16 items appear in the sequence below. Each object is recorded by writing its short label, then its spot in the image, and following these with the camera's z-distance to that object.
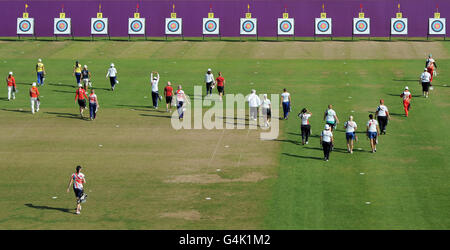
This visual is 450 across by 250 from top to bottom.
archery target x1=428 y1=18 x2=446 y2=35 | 72.59
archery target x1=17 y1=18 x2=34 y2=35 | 75.06
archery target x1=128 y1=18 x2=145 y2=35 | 75.00
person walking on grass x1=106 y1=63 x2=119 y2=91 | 50.50
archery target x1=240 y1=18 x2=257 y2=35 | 74.56
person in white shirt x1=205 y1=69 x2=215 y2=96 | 48.88
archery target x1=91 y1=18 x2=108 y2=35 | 75.19
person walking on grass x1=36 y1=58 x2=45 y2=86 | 52.34
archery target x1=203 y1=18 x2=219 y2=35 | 74.62
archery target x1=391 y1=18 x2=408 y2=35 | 73.31
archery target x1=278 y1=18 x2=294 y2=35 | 74.38
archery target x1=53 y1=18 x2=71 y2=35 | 75.34
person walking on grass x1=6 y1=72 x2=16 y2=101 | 48.41
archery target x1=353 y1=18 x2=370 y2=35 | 73.81
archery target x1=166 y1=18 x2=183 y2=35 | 75.12
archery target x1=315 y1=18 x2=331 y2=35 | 74.12
